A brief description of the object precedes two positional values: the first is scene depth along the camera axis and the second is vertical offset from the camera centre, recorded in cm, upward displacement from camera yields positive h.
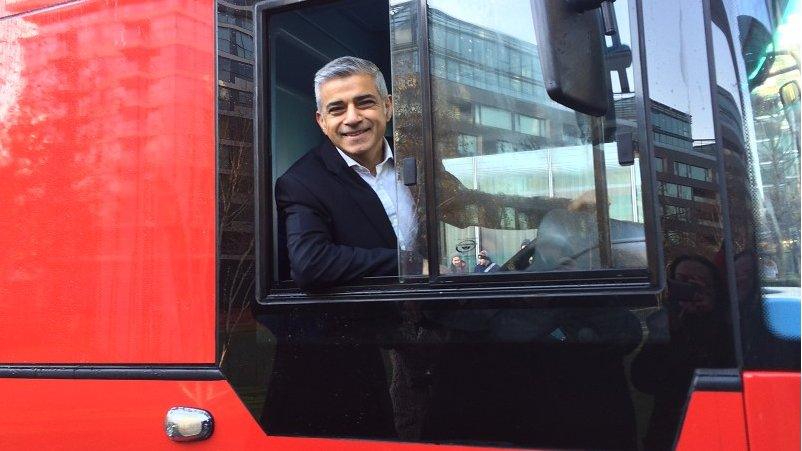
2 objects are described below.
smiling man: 195 +22
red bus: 158 +8
